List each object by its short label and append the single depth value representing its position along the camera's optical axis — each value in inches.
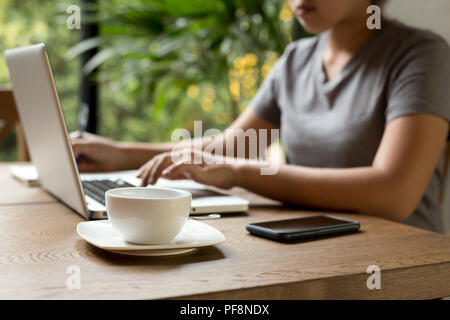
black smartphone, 26.2
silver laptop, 27.6
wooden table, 18.6
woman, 36.1
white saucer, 22.0
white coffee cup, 21.9
